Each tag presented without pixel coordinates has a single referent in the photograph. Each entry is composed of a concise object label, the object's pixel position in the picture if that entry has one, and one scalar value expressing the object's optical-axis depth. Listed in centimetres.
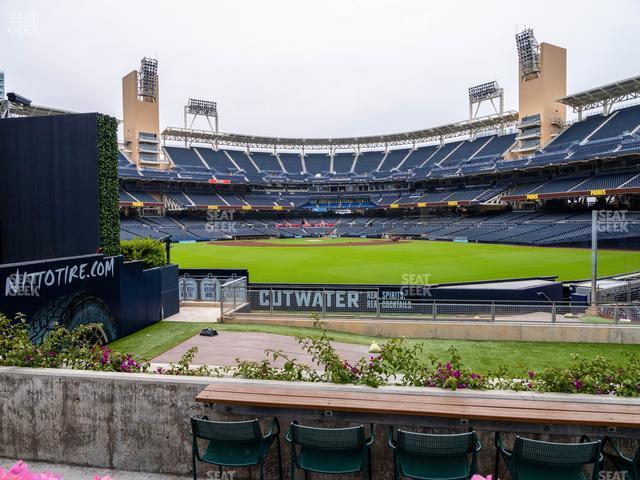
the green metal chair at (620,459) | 360
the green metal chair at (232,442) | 395
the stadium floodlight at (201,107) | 8806
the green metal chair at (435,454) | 362
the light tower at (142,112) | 7838
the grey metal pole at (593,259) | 1427
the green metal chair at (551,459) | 348
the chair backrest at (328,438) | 378
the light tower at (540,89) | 6450
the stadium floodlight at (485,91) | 7825
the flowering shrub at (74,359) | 510
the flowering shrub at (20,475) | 210
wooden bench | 376
